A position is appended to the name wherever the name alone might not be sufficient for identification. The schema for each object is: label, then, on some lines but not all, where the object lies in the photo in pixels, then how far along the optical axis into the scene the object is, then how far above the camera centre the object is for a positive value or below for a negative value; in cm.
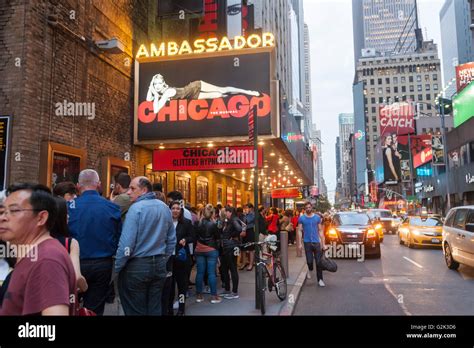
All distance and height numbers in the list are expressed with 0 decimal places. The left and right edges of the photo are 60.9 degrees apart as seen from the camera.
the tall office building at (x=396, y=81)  14875 +4495
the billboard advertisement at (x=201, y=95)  1283 +350
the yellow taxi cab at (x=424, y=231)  1831 -149
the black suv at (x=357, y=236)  1511 -133
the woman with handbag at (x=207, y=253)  791 -99
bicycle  730 -128
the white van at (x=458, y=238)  1010 -106
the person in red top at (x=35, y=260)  204 -28
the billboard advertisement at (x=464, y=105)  4341 +1058
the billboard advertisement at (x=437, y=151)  4114 +495
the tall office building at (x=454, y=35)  13338 +6210
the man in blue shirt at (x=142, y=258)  438 -60
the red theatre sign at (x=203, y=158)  1365 +155
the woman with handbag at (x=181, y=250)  665 -79
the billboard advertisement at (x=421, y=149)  5896 +811
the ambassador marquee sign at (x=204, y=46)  1309 +519
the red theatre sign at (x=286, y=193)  3378 +73
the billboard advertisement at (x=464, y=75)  5384 +1659
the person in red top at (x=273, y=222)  1474 -75
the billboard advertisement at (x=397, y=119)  10506 +2161
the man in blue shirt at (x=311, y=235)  1003 -86
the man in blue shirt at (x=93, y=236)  436 -34
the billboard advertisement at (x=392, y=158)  9600 +1041
